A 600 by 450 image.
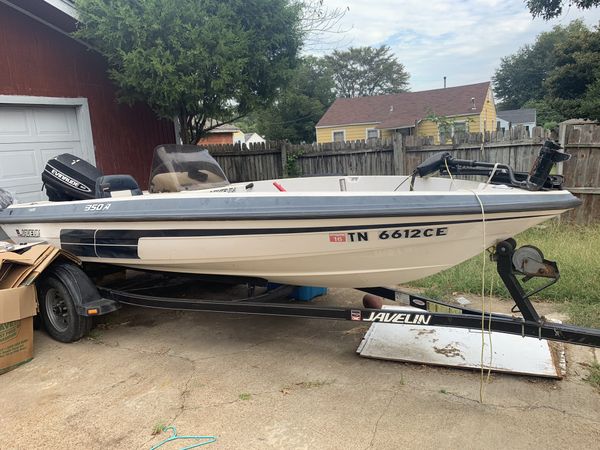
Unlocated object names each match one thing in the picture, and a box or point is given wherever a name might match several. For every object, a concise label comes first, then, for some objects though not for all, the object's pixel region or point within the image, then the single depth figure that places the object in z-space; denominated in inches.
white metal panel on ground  125.3
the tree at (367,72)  2137.1
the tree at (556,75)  717.0
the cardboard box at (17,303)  139.6
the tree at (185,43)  265.7
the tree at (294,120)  1465.3
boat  109.1
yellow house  1078.4
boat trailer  110.3
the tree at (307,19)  323.4
